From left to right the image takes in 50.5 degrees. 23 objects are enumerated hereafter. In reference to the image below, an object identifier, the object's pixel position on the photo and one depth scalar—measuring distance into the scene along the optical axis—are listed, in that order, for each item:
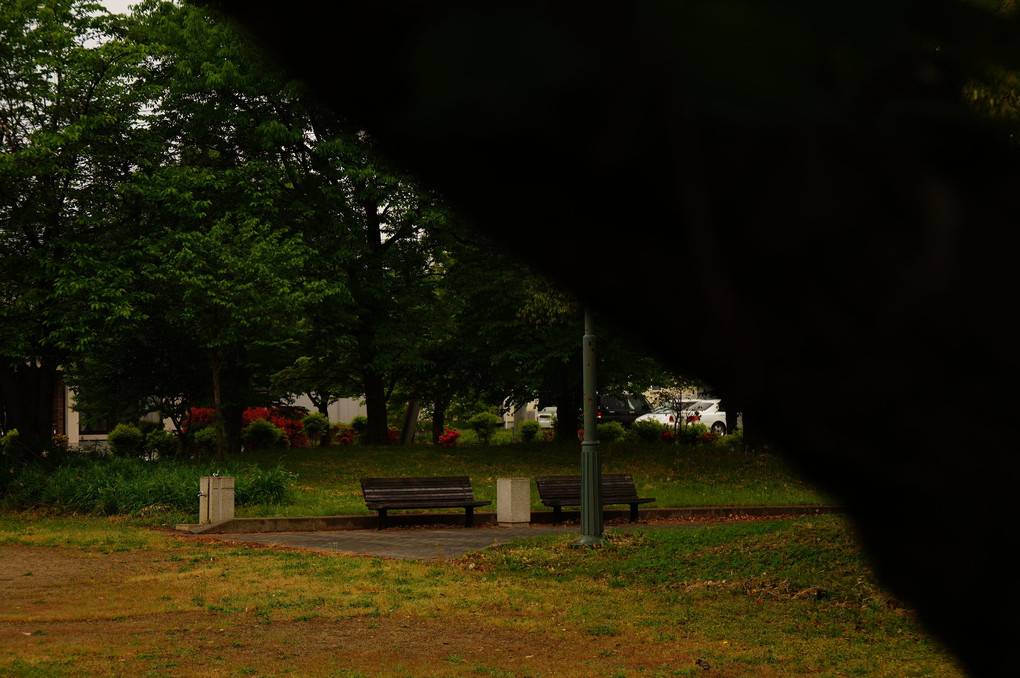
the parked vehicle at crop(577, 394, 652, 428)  51.38
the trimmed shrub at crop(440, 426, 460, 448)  38.31
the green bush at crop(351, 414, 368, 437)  44.06
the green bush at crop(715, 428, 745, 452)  33.59
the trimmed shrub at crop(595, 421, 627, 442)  39.69
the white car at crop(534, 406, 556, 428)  55.20
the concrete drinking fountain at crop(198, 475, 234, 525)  17.91
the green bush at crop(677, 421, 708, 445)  35.12
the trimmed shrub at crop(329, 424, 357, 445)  37.38
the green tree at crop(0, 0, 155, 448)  23.67
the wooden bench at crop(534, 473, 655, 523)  19.31
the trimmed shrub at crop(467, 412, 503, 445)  43.12
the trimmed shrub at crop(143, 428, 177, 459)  34.97
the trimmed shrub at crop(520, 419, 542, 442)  43.03
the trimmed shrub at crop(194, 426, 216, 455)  34.69
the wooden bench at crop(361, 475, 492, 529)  18.75
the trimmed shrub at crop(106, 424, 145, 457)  35.84
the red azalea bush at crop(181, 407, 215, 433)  34.34
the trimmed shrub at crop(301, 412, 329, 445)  38.00
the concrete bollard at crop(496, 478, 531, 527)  18.84
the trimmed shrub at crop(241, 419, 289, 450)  34.28
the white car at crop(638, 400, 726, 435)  50.43
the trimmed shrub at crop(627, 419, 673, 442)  36.16
